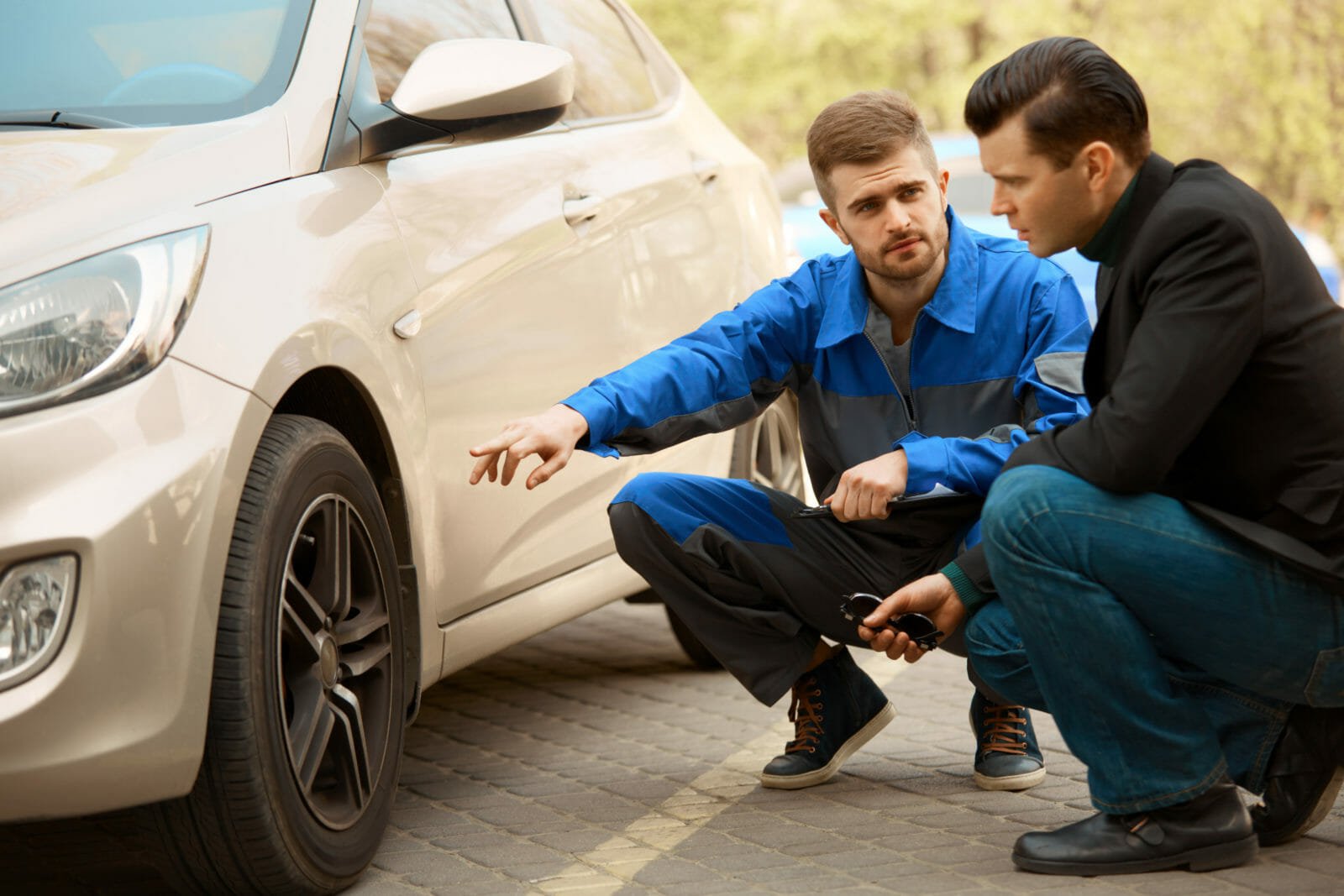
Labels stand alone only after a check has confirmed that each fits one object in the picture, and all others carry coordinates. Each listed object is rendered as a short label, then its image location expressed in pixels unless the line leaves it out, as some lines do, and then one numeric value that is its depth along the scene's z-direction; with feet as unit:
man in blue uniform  11.25
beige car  7.77
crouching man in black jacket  8.64
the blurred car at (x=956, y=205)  34.22
